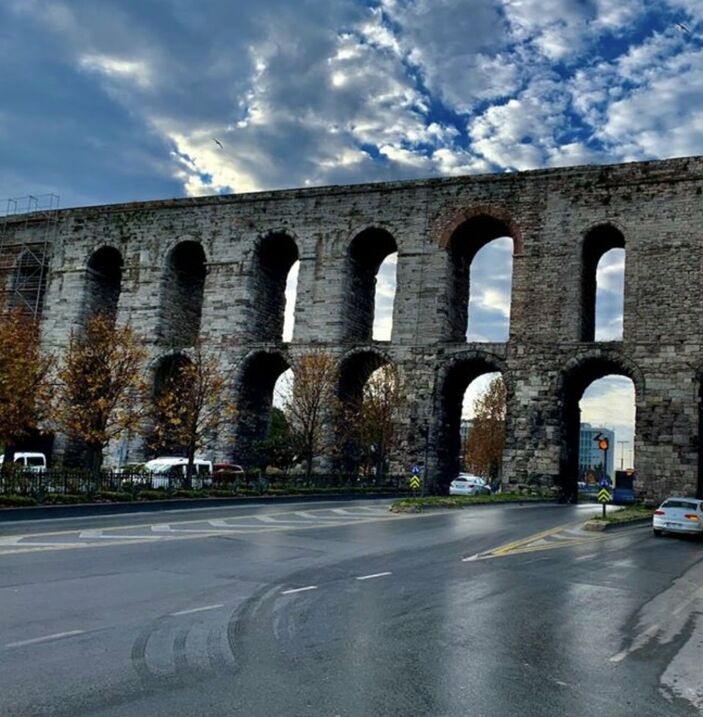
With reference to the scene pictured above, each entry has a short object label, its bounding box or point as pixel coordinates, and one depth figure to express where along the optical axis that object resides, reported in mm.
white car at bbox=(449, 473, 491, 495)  41312
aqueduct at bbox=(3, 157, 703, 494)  36250
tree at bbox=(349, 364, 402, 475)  40281
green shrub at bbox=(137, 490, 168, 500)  26484
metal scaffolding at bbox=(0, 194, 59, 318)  49500
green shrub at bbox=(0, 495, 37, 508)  21297
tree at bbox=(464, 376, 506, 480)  64625
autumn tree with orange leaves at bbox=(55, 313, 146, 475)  31203
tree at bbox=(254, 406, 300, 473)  42688
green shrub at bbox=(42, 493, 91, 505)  22734
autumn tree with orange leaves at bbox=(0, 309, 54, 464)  25969
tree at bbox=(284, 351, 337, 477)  39225
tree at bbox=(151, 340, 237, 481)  34375
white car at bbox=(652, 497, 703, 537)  22062
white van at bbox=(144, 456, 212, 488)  30670
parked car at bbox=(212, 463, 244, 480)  32688
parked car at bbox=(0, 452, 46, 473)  37688
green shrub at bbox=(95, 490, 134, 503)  24792
